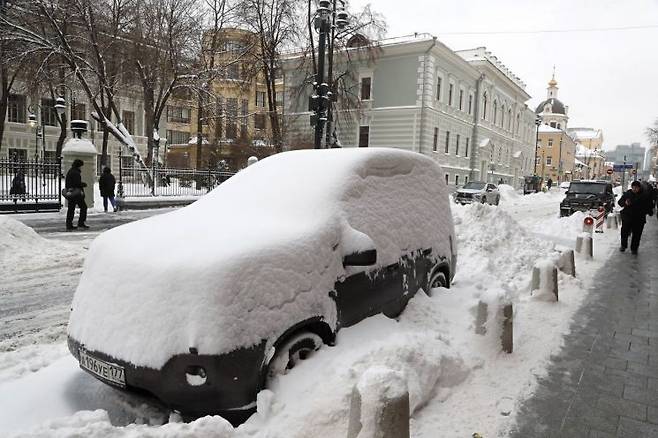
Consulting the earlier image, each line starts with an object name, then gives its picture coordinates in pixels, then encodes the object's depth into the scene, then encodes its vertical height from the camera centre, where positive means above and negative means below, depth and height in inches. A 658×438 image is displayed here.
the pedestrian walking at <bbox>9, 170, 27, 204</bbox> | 633.6 -26.7
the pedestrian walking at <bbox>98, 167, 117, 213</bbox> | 660.1 -20.3
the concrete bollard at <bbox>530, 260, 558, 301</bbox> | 263.3 -53.0
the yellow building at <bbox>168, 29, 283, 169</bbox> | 1107.3 +176.5
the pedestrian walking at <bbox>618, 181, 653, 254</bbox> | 452.4 -21.7
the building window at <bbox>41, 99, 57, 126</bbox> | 1664.5 +191.6
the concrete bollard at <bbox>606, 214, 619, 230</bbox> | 683.5 -48.2
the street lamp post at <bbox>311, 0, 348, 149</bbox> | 591.9 +135.3
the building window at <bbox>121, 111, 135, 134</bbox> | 1936.5 +203.0
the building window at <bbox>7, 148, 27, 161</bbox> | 1609.3 +48.5
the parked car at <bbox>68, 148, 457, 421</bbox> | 112.7 -28.4
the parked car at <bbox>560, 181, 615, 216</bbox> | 823.1 -18.1
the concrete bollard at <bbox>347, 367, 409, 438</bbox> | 104.9 -50.0
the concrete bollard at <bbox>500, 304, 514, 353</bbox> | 181.5 -54.8
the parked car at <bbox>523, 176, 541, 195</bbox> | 2012.8 +3.1
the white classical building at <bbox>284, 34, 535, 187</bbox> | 1473.9 +253.7
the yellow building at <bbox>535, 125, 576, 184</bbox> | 3951.8 +295.5
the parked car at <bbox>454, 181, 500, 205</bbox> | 1105.4 -25.0
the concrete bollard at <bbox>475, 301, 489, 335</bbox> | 182.9 -51.7
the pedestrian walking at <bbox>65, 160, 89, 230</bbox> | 501.7 -22.9
